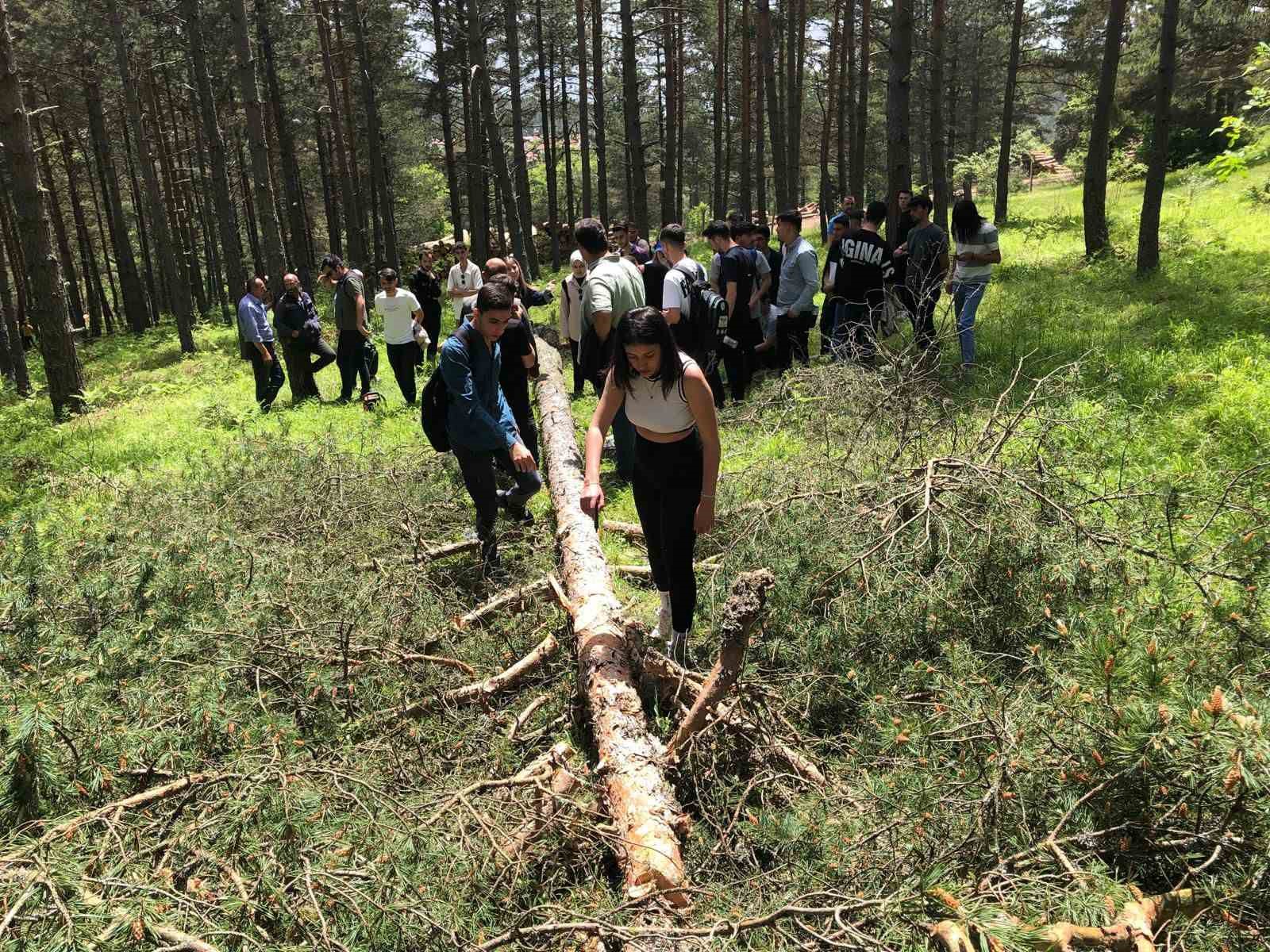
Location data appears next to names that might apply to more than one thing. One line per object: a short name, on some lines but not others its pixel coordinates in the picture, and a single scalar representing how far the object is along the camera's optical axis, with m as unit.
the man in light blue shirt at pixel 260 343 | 10.48
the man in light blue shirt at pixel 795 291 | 8.42
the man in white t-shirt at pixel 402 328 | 9.85
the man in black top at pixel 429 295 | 11.91
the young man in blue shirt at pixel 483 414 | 5.39
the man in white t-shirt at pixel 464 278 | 10.52
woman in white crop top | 3.92
